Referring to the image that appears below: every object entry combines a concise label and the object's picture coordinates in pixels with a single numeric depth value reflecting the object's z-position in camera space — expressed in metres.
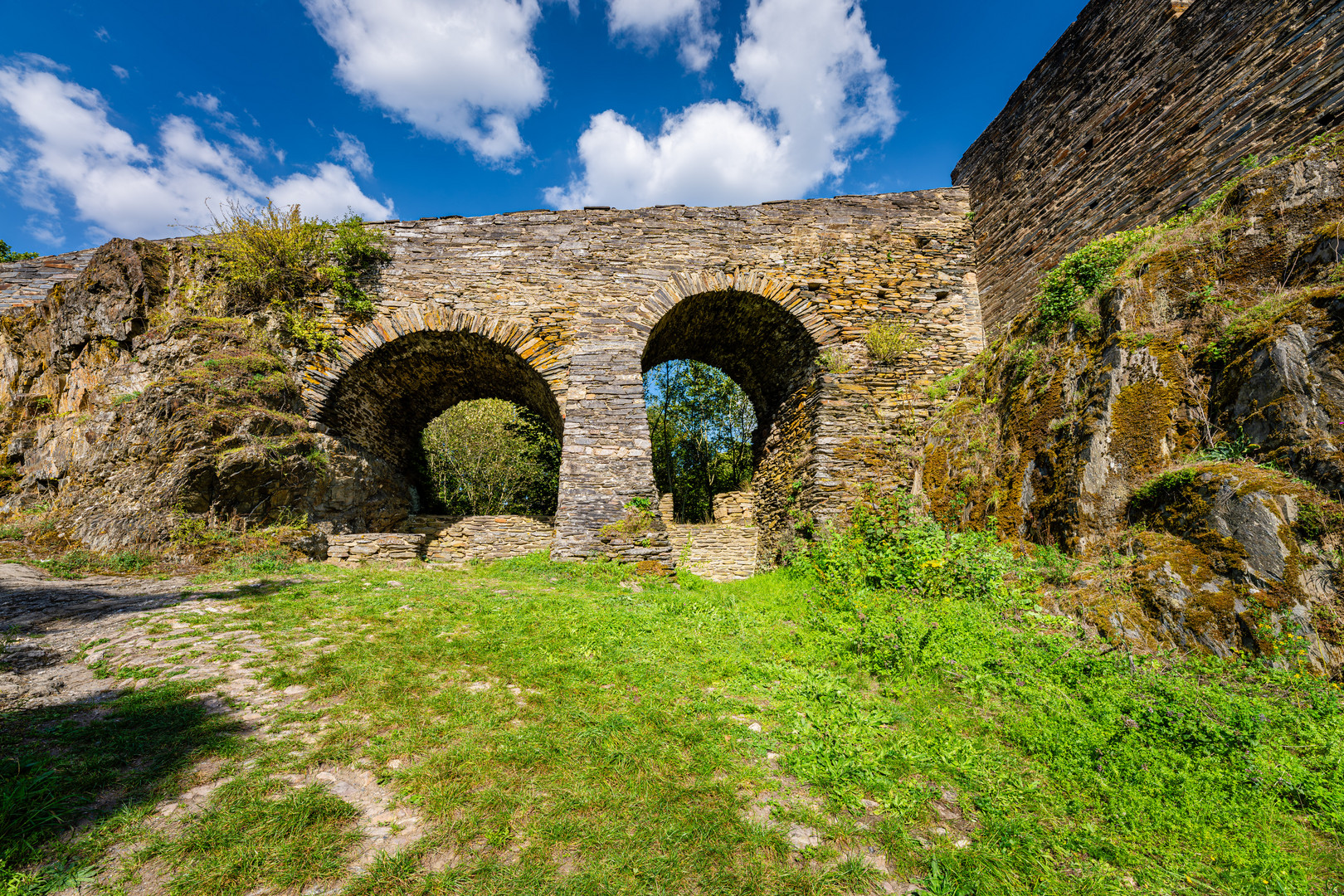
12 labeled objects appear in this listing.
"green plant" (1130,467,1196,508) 3.96
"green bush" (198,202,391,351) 8.25
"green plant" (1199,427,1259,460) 3.86
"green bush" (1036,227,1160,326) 5.85
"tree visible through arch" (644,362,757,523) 20.91
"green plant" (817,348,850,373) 8.48
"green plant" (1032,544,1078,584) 4.45
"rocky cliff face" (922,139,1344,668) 3.34
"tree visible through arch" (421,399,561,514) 18.88
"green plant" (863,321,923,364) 8.48
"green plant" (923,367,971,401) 8.27
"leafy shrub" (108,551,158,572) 5.75
